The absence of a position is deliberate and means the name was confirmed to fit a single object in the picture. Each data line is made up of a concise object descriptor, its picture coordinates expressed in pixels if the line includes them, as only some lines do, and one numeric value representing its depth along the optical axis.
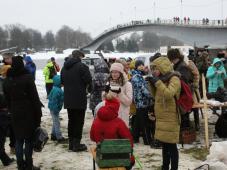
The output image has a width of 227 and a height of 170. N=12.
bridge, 39.53
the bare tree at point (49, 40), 139.62
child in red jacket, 5.32
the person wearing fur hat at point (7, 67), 7.90
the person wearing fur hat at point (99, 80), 9.18
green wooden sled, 5.04
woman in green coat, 5.74
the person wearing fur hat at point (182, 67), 7.05
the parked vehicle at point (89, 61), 22.66
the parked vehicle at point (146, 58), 22.90
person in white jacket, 6.89
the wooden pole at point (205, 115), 8.05
